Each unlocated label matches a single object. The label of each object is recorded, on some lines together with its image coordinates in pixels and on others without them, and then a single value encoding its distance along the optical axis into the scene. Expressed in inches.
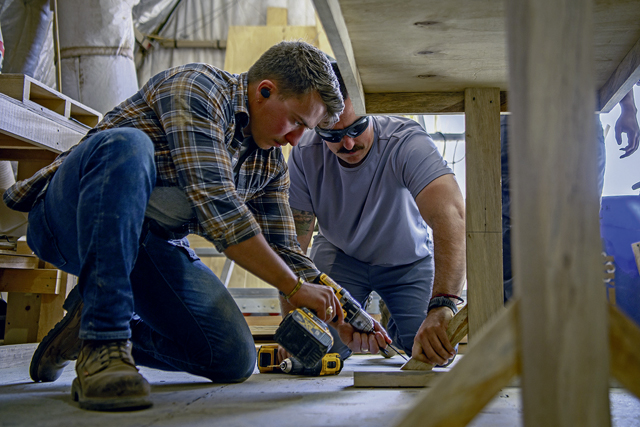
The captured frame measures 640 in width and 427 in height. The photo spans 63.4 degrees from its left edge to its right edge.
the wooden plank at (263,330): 126.9
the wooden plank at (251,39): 222.1
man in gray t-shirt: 101.3
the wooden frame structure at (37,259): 89.3
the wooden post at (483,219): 67.4
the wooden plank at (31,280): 97.2
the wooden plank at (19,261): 91.8
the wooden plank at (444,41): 52.4
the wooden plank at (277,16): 257.9
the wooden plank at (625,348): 29.2
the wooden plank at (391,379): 66.0
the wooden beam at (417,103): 77.0
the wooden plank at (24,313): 99.1
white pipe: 126.0
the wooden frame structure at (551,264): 25.0
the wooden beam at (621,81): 60.7
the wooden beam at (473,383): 27.8
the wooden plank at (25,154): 101.3
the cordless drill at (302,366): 85.3
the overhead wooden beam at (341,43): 47.8
